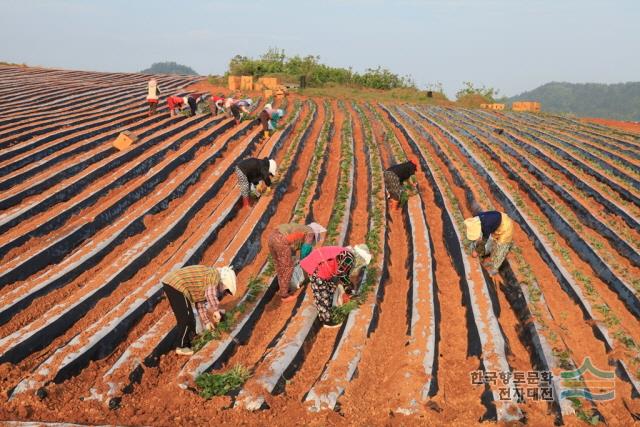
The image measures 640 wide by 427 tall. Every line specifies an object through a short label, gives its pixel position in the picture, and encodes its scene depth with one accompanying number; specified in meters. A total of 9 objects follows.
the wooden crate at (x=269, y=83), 24.88
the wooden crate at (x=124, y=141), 10.30
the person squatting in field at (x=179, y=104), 13.81
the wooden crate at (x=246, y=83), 25.00
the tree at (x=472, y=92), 34.06
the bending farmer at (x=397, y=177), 8.49
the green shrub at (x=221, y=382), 3.93
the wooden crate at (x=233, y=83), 25.30
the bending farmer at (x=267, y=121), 12.83
